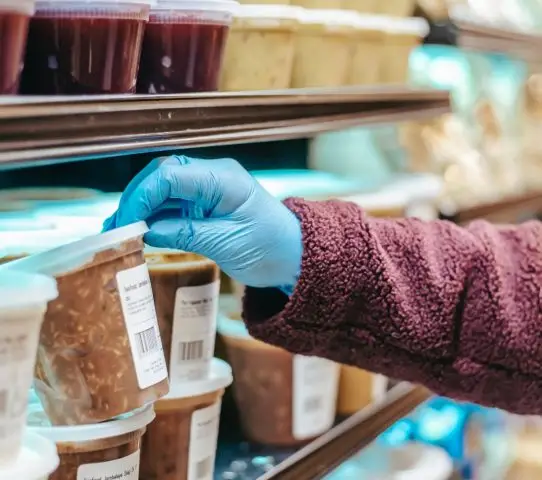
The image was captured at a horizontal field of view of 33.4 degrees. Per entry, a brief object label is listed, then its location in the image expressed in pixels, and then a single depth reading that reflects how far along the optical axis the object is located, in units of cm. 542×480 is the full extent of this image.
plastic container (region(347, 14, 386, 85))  169
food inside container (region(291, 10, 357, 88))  153
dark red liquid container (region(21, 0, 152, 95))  96
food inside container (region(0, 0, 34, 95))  85
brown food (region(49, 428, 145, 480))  100
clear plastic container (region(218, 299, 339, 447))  153
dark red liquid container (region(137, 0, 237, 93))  109
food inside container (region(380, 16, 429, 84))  181
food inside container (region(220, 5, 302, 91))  133
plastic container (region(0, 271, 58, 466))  84
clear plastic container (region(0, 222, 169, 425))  95
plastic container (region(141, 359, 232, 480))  122
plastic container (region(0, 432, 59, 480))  87
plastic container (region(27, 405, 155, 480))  99
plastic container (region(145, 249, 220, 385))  118
